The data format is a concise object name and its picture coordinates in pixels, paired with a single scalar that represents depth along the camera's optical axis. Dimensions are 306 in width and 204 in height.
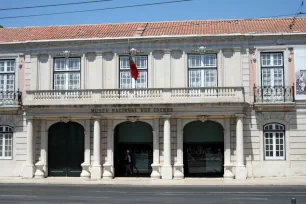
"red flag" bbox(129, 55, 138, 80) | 27.14
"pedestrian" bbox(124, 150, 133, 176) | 29.30
